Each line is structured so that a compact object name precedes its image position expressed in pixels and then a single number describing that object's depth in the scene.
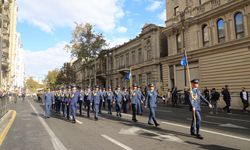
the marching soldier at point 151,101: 12.04
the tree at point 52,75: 105.68
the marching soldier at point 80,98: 17.67
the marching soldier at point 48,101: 17.06
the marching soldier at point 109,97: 19.53
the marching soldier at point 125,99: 19.96
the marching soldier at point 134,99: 14.50
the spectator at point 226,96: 19.42
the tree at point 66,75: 78.44
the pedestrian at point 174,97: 27.47
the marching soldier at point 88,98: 17.03
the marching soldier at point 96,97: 15.89
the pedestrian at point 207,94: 24.07
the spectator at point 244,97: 19.62
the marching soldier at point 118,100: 17.58
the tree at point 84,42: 49.62
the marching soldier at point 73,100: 14.59
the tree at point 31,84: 147.12
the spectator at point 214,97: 18.58
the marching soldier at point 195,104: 9.54
